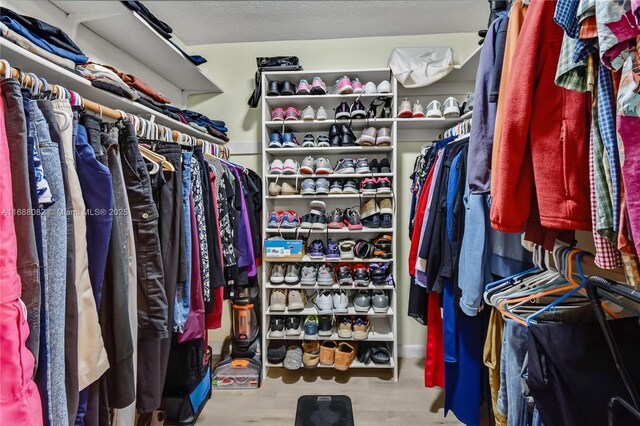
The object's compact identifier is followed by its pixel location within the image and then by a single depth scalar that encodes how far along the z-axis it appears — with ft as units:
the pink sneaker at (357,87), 6.55
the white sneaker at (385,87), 6.52
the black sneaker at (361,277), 6.52
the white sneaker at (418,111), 6.49
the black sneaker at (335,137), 6.74
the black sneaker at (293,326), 6.61
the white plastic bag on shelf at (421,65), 6.55
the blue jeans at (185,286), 3.73
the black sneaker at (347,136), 6.73
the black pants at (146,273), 3.21
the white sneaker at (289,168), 6.68
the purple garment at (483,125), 2.71
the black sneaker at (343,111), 6.59
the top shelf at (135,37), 4.47
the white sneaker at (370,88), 6.59
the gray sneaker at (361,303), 6.58
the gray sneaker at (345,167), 6.66
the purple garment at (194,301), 3.94
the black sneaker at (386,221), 6.57
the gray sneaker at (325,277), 6.59
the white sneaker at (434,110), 6.44
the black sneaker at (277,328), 6.62
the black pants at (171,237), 3.59
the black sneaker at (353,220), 6.63
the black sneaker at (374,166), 6.77
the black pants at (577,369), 1.92
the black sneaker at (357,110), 6.50
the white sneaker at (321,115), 6.73
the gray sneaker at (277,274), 6.66
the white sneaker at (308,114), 6.70
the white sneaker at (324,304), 6.61
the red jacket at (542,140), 1.92
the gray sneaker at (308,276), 6.61
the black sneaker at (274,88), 6.68
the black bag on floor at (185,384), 4.71
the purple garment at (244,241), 5.83
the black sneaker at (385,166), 6.68
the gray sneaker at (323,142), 6.71
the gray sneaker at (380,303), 6.54
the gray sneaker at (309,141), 6.79
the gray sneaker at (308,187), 6.68
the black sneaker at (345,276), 6.60
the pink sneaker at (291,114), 6.68
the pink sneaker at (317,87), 6.50
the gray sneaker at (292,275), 6.61
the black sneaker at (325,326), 6.58
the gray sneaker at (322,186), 6.66
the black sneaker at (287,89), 6.60
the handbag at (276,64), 6.75
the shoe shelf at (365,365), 6.45
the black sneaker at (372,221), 6.64
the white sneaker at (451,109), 6.26
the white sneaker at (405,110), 6.48
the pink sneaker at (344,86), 6.46
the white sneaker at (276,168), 6.72
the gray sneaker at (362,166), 6.65
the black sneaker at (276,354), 6.56
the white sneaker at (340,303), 6.55
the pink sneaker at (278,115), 6.73
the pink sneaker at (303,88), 6.50
